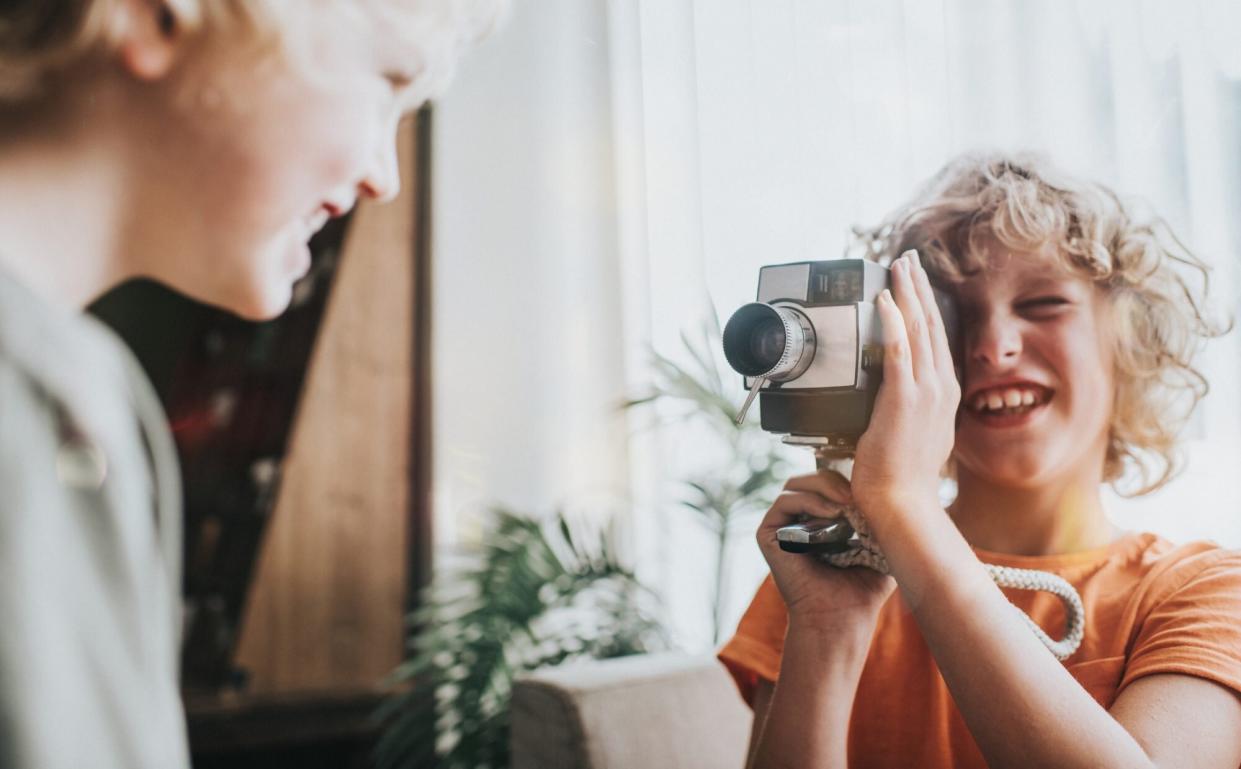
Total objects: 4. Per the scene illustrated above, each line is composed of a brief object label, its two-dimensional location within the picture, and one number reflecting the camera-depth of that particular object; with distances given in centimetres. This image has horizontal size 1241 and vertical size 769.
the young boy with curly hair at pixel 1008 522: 75
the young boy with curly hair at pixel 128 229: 32
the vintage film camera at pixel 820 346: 80
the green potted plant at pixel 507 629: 185
